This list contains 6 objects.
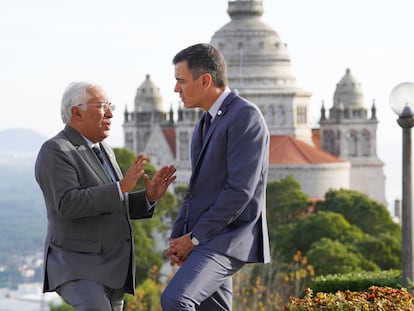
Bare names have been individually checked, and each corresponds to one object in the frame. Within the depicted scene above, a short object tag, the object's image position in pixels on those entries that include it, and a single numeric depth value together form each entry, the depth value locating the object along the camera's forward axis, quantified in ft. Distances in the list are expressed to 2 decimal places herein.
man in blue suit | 36.06
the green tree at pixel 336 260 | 168.86
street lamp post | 51.29
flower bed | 35.99
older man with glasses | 36.81
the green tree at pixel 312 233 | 200.34
